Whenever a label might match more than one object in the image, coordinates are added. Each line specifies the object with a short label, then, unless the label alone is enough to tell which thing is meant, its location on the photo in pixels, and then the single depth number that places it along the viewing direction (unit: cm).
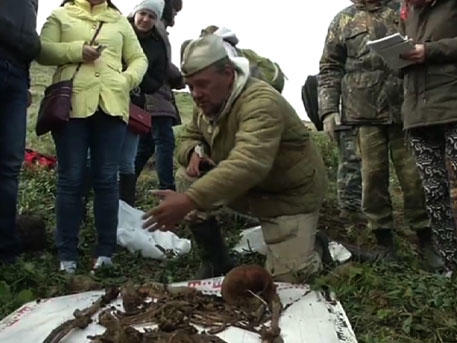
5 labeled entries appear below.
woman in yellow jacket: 450
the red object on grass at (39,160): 780
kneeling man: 357
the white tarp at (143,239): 518
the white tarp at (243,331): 319
